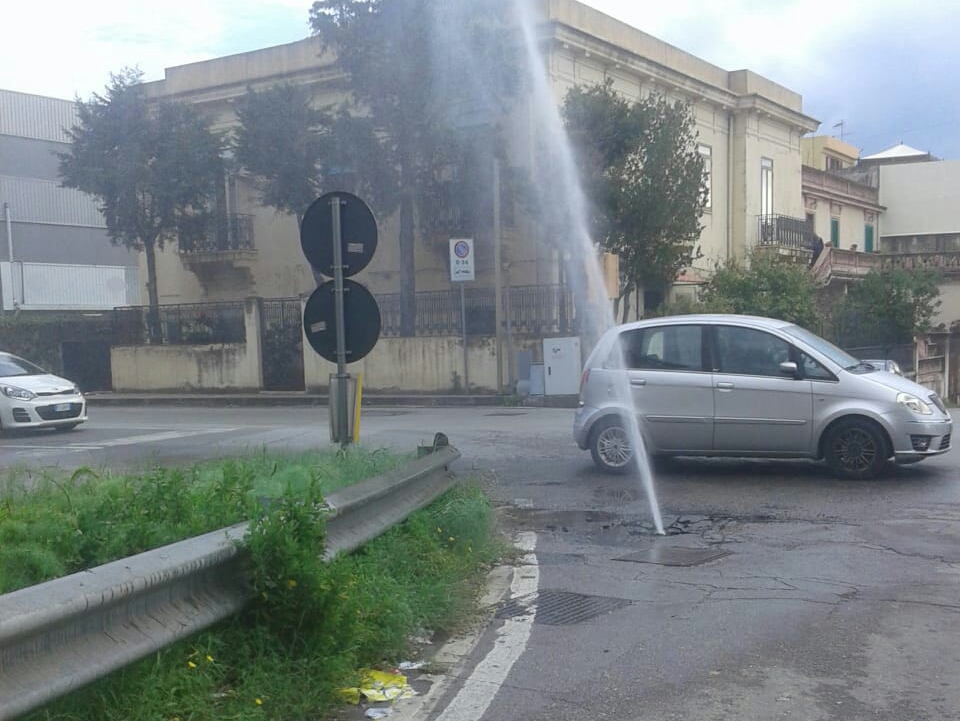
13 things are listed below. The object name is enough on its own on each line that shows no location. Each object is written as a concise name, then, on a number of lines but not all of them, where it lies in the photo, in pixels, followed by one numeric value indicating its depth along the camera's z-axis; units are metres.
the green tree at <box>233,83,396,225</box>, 25.33
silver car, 10.44
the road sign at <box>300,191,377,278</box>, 8.46
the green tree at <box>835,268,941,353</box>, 28.61
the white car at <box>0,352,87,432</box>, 17.58
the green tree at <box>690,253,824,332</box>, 25.30
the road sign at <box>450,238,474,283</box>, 22.80
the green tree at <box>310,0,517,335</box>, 23.25
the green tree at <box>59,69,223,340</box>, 28.98
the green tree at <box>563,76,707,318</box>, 23.02
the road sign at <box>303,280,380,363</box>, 8.57
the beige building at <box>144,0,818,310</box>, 26.23
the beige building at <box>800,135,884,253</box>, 38.89
